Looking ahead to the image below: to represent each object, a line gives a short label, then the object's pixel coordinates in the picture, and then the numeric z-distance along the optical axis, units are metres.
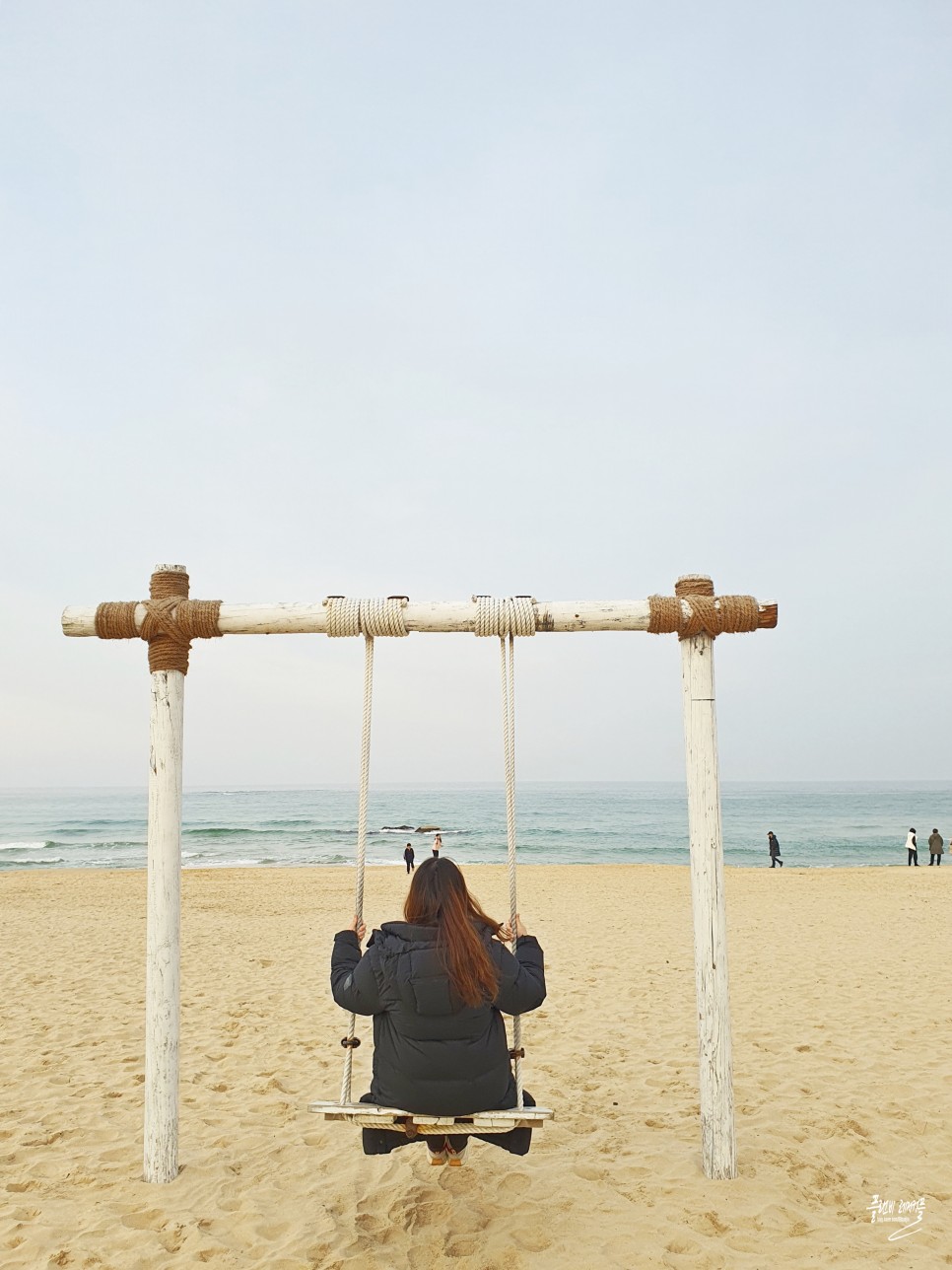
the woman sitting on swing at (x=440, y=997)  2.70
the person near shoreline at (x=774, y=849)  22.73
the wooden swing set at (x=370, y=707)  3.52
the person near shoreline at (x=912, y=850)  22.73
